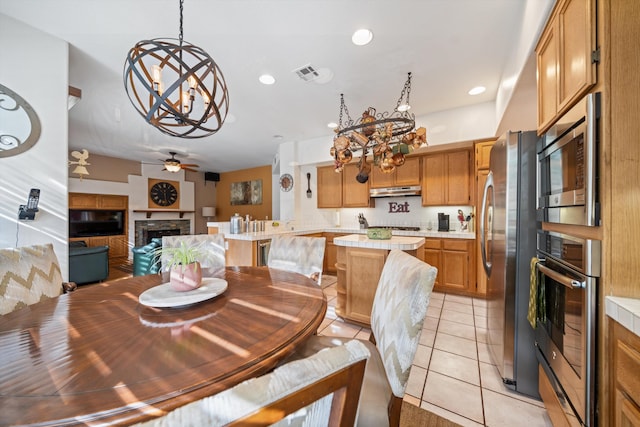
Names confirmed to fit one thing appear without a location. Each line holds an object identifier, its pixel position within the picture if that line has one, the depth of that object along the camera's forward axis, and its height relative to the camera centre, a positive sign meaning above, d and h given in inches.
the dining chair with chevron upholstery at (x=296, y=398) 11.3 -9.7
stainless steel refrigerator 61.1 -10.7
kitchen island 91.2 -21.4
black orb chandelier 50.2 +29.5
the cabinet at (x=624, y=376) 30.3 -22.0
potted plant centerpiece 50.4 -11.8
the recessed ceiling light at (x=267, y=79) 104.3 +60.3
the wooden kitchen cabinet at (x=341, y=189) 183.2 +19.7
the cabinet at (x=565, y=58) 39.1 +30.5
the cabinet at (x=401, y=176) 160.1 +26.6
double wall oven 37.3 -8.7
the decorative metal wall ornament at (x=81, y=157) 148.4 +35.9
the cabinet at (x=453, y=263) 136.2 -28.9
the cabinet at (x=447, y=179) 144.4 +22.3
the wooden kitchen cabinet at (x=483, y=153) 127.9 +32.7
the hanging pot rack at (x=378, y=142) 84.6 +27.3
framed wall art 302.0 +28.2
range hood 160.7 +16.0
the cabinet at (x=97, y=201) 225.6 +13.3
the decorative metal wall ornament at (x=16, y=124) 71.7 +27.9
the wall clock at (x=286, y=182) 198.7 +27.2
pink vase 50.3 -13.3
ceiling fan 207.0 +42.6
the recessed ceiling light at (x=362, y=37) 79.0 +60.3
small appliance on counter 154.2 -5.3
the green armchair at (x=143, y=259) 153.0 -30.4
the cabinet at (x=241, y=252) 132.0 -22.0
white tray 43.9 -16.3
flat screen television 227.0 -8.0
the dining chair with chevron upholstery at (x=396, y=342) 34.6 -19.8
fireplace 264.5 -17.1
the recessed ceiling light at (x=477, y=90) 113.8 +60.0
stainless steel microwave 37.0 +8.7
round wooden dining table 22.1 -17.4
